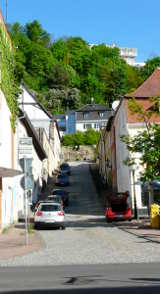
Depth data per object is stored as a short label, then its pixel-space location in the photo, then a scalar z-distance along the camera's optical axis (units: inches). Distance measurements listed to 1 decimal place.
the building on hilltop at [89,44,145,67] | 7283.5
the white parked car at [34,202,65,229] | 1053.2
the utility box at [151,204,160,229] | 1028.5
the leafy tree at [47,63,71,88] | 4690.0
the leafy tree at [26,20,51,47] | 5265.8
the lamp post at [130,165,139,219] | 1260.6
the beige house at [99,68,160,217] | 1450.7
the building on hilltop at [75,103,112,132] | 4148.6
